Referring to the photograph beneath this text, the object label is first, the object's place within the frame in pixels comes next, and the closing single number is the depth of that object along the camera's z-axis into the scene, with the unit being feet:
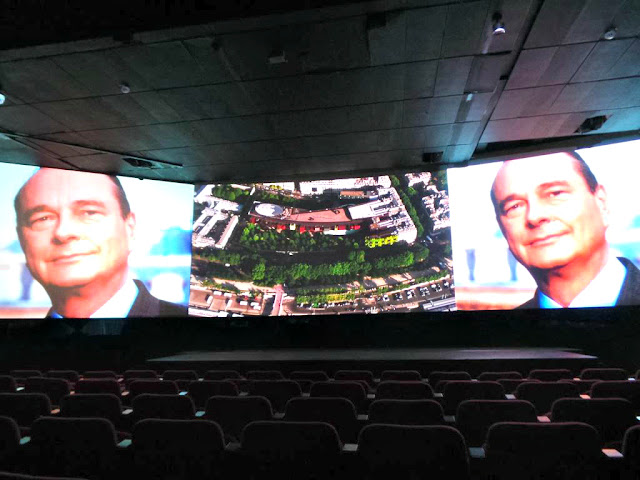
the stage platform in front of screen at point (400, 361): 21.31
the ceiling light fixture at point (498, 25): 13.76
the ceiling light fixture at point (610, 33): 14.75
